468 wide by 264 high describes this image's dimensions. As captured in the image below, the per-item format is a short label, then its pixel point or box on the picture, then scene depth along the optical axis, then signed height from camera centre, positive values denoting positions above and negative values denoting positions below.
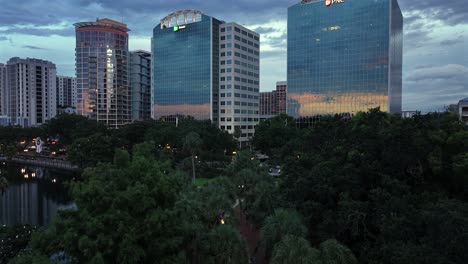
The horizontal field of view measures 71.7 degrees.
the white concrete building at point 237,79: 108.50 +14.78
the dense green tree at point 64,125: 96.25 -1.34
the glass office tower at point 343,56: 89.50 +19.45
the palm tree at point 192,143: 53.91 -3.62
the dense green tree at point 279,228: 20.00 -6.65
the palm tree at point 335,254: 15.71 -6.51
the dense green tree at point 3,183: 49.51 -9.76
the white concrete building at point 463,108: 91.12 +4.24
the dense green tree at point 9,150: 85.87 -7.96
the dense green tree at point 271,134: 78.33 -3.01
